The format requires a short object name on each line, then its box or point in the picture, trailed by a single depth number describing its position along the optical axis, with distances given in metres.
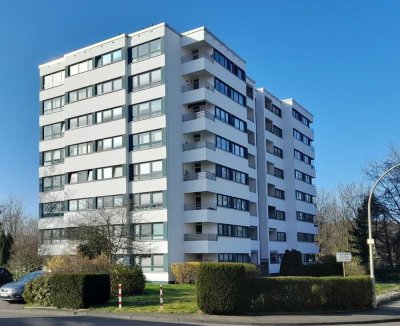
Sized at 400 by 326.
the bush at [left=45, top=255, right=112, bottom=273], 24.84
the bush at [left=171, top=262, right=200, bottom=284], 40.53
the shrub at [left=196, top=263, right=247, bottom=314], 18.86
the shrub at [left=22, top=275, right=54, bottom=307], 22.11
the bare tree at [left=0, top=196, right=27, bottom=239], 77.60
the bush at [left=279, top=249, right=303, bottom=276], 52.25
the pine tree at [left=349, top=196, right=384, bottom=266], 55.57
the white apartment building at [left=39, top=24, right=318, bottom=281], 44.31
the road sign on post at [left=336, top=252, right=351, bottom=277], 26.41
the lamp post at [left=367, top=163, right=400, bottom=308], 21.39
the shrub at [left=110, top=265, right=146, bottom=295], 24.80
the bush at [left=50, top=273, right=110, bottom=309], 21.19
